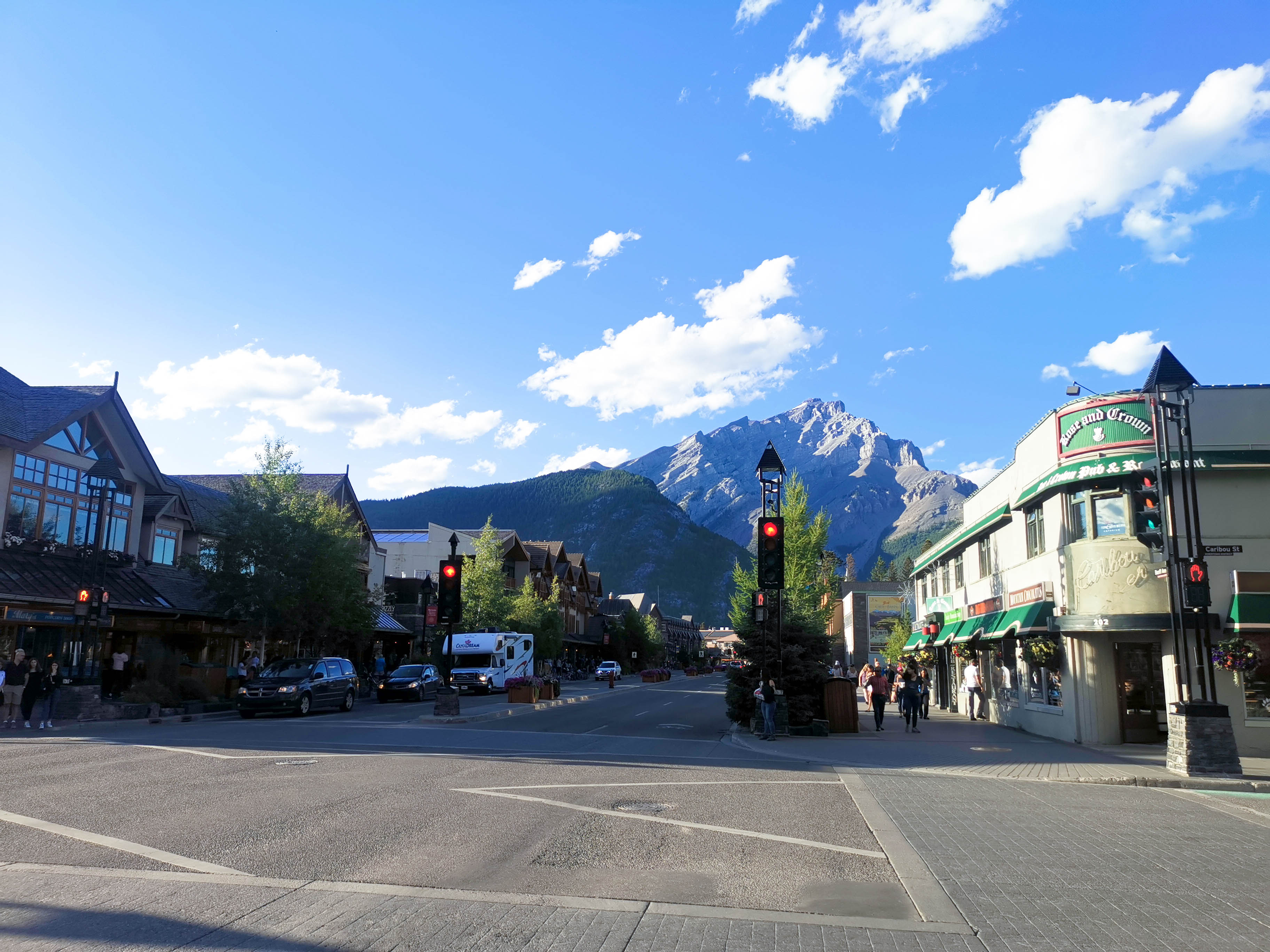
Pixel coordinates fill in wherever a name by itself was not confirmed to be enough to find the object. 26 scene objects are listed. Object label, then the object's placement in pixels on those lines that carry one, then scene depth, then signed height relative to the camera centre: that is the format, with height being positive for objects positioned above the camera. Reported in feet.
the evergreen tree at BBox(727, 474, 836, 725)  72.18 -2.42
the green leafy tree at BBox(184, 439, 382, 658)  104.42 +7.19
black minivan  83.51 -6.04
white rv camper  136.46 -5.22
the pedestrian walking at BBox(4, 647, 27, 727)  76.48 -5.70
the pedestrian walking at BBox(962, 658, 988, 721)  89.51 -4.87
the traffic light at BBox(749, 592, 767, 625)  70.03 +1.80
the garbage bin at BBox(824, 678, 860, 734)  73.82 -6.16
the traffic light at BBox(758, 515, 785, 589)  70.95 +6.18
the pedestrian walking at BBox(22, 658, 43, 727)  68.54 -5.12
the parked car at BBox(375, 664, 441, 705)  118.93 -7.67
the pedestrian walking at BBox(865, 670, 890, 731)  76.79 -5.19
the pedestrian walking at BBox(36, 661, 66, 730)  68.13 -5.80
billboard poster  225.35 +4.37
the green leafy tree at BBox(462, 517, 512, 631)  188.65 +6.33
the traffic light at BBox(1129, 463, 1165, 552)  51.44 +6.81
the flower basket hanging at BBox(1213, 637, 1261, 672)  58.65 -1.10
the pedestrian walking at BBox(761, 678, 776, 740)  65.87 -5.69
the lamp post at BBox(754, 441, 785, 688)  78.33 +13.66
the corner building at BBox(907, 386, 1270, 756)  61.21 +4.80
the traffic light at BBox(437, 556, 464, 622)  77.00 +2.81
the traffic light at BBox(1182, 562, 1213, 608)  50.85 +2.80
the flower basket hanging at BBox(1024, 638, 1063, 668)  69.00 -1.30
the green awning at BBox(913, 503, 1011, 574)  81.87 +10.32
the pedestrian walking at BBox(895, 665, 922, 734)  77.46 -5.32
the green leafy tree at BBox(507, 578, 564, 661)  199.93 +1.72
